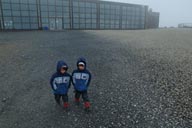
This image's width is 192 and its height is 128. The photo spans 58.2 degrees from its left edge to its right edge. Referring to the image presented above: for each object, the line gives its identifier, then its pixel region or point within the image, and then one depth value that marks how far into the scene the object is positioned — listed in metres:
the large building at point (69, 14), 34.25
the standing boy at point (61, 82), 4.27
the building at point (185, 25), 71.25
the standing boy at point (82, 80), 4.39
